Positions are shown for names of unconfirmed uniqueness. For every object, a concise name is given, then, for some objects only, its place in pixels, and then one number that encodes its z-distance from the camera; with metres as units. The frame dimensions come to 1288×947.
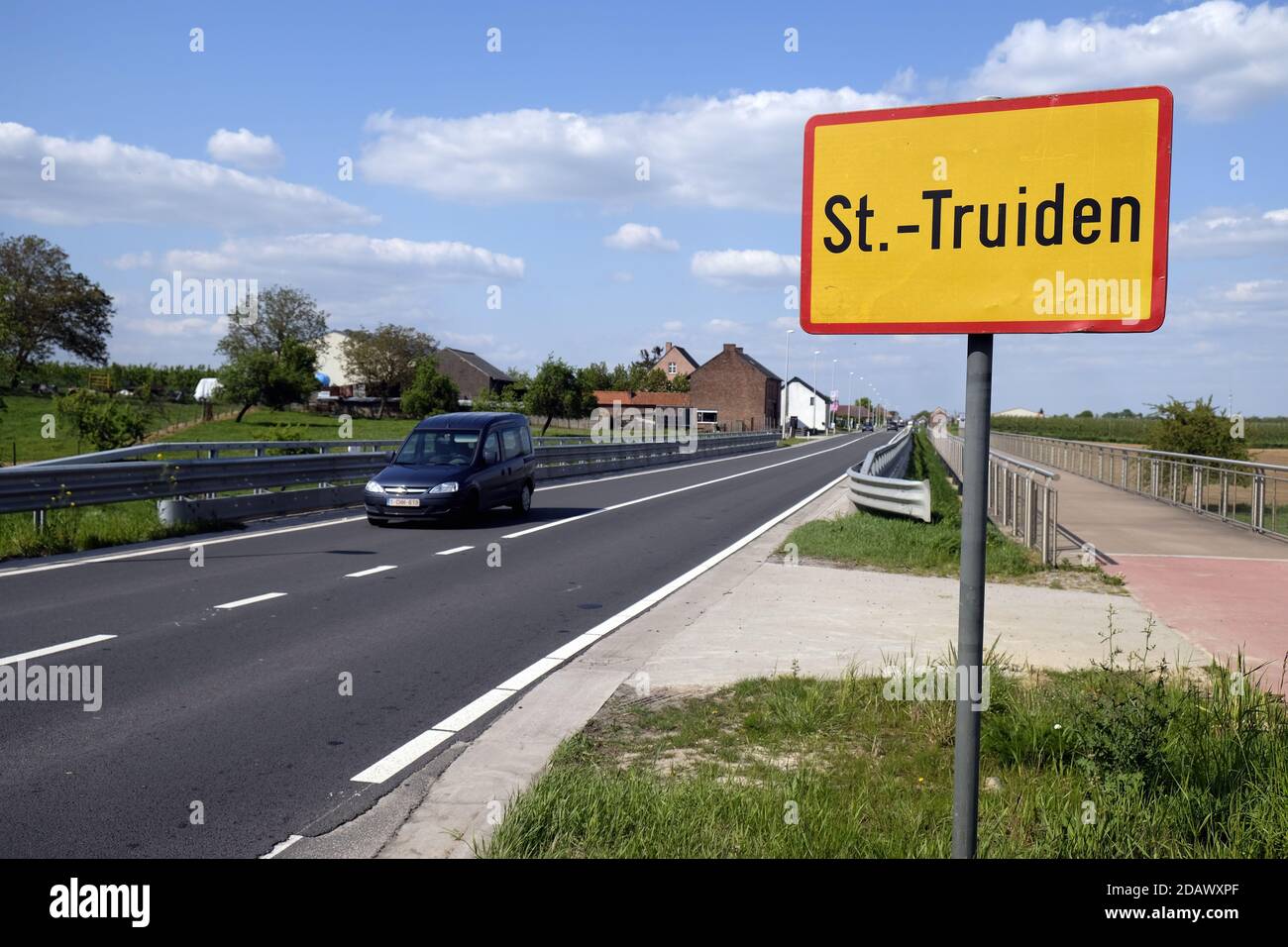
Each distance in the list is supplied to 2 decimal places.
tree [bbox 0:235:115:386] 87.62
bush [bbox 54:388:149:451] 31.22
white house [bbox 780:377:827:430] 158.62
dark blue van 16.34
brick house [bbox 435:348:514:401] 128.88
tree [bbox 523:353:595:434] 70.69
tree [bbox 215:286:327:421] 76.00
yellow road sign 3.09
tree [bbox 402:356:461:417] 90.56
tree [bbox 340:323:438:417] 120.31
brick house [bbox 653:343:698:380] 156.38
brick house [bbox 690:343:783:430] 130.50
